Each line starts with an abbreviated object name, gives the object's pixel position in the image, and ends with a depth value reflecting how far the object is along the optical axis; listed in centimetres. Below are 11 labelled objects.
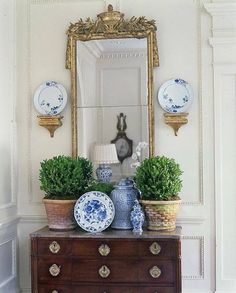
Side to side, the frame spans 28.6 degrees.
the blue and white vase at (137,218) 306
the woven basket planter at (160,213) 306
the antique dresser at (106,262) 296
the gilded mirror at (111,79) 342
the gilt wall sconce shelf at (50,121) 346
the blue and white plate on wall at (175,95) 338
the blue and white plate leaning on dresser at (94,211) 311
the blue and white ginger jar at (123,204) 319
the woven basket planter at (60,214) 317
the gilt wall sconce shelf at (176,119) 335
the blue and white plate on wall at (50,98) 351
